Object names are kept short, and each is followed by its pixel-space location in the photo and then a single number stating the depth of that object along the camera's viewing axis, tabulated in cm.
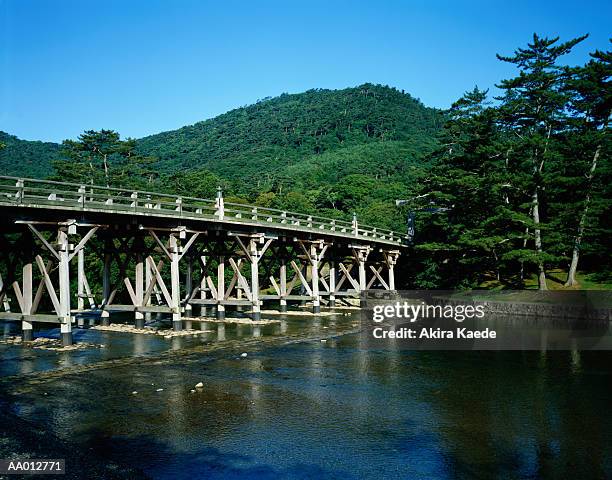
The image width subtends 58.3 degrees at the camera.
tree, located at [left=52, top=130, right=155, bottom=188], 6357
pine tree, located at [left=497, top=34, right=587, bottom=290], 3266
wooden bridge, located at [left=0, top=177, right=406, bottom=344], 1827
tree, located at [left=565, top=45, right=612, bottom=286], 3275
